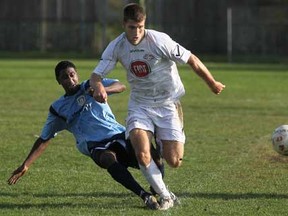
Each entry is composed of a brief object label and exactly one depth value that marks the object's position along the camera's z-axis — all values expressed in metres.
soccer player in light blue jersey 18.27
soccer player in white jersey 17.12
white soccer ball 21.61
